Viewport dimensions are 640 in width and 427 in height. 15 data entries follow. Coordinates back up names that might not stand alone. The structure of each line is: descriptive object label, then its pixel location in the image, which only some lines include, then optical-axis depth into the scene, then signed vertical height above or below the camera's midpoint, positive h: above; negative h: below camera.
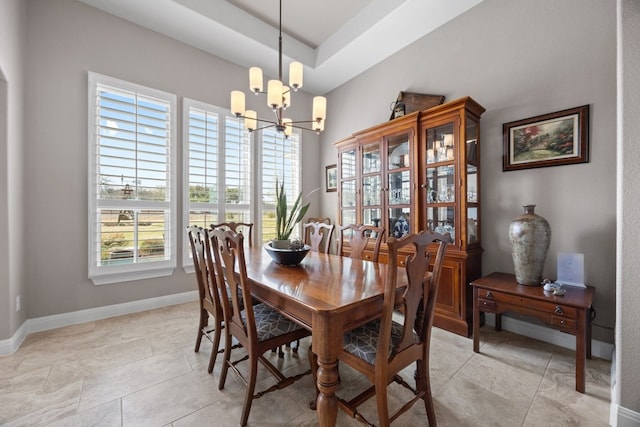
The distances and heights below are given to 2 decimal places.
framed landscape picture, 2.16 +0.65
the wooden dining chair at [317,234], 2.71 -0.21
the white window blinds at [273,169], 4.03 +0.69
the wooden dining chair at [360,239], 2.29 -0.22
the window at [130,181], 2.80 +0.35
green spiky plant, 1.85 -0.04
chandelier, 2.11 +0.97
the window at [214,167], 3.39 +0.62
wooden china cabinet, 2.46 +0.31
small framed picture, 4.43 +0.62
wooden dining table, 1.16 -0.41
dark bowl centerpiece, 1.93 -0.30
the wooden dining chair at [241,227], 2.91 -0.19
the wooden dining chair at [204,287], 1.81 -0.55
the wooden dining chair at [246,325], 1.44 -0.69
